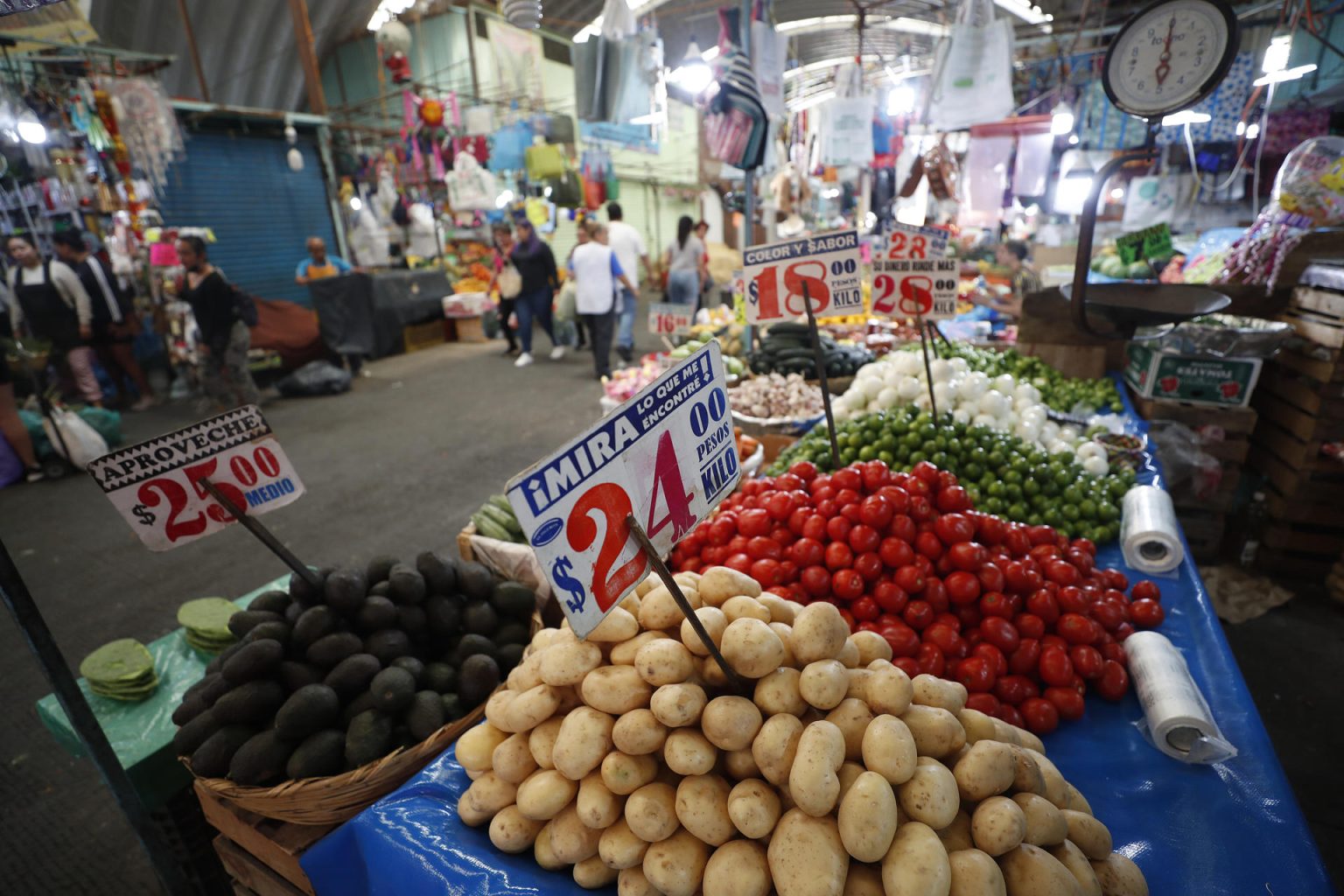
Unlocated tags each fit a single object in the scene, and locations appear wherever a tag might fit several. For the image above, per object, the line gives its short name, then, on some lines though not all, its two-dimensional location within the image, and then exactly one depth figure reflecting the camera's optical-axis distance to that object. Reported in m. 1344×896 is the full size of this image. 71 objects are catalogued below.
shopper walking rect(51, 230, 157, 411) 6.82
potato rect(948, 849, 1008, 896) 1.00
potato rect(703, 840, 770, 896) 1.05
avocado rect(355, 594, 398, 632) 1.81
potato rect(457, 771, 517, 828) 1.33
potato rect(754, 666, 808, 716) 1.17
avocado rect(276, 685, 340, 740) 1.57
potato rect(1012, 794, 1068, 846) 1.12
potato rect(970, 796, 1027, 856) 1.05
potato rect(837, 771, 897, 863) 1.01
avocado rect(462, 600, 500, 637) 1.97
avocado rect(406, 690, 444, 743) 1.65
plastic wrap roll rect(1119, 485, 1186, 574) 2.30
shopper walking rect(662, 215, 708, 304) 9.33
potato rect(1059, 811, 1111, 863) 1.21
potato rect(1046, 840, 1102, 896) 1.11
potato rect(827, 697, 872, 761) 1.16
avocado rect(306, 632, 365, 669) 1.71
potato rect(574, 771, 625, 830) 1.17
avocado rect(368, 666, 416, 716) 1.64
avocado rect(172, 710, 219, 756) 1.60
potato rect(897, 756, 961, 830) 1.06
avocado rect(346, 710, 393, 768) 1.57
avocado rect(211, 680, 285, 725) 1.60
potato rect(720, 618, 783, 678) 1.18
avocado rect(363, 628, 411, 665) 1.77
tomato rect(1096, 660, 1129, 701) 1.75
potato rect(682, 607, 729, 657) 1.27
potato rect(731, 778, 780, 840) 1.08
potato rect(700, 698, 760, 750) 1.14
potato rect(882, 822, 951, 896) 0.98
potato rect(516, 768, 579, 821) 1.22
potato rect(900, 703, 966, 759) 1.17
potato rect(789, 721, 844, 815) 1.04
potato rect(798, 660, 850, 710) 1.17
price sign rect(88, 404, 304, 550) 1.55
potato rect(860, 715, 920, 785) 1.08
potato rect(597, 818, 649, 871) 1.15
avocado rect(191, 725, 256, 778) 1.56
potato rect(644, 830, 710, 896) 1.10
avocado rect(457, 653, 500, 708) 1.76
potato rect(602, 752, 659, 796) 1.17
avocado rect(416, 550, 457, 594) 2.02
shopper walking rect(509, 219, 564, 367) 9.01
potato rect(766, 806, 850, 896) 1.01
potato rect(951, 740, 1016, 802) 1.13
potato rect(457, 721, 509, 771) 1.39
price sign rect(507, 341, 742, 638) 1.00
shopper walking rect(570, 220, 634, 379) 8.25
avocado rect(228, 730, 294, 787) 1.53
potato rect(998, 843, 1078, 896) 1.04
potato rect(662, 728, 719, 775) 1.13
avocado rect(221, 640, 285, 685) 1.62
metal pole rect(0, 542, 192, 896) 1.30
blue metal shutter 9.49
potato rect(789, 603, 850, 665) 1.23
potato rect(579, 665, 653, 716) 1.20
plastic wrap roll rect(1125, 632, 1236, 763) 1.54
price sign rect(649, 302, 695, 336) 6.36
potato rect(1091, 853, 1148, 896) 1.19
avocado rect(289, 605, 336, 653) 1.75
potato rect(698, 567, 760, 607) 1.43
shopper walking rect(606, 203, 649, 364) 9.16
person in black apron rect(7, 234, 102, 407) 6.64
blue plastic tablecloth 1.29
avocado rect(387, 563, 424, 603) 1.90
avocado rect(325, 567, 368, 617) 1.82
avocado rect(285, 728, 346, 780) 1.54
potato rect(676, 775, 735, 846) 1.11
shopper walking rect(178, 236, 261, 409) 6.39
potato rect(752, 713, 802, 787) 1.11
